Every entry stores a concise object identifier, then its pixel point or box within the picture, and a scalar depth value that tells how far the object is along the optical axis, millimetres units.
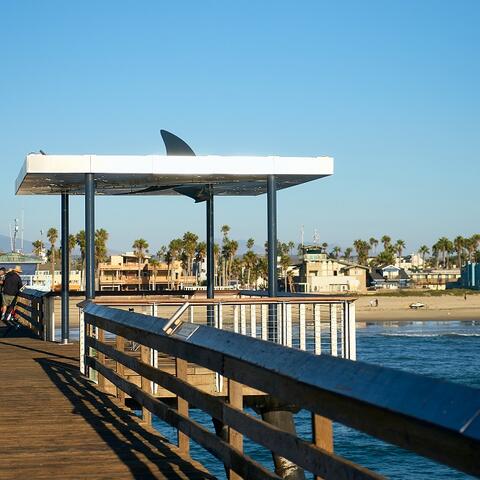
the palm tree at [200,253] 137500
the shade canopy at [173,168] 14141
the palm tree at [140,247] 123188
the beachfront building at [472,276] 141500
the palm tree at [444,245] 183250
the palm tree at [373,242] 180575
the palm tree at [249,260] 143250
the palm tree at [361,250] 173000
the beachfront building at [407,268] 188500
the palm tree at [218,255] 139775
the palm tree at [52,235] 131000
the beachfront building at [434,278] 147875
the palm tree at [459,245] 179512
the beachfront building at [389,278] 148475
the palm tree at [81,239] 116112
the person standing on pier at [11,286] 20928
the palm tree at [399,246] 188750
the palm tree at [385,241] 181875
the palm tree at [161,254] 158875
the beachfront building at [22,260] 64231
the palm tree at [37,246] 138400
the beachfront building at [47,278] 68975
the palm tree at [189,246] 134625
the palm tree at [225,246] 141000
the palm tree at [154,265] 123188
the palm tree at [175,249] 133625
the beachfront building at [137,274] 118438
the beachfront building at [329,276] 127562
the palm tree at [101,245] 122188
